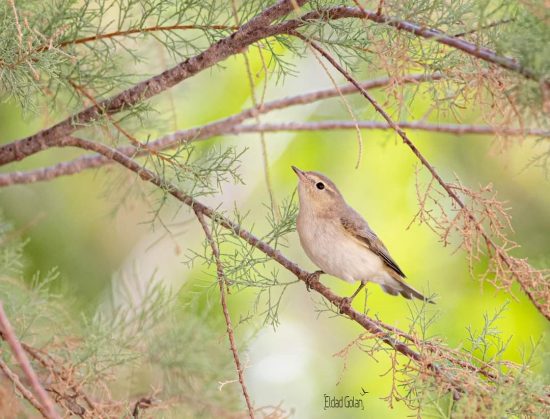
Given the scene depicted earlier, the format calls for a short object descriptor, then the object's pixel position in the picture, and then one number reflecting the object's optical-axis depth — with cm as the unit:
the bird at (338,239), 560
